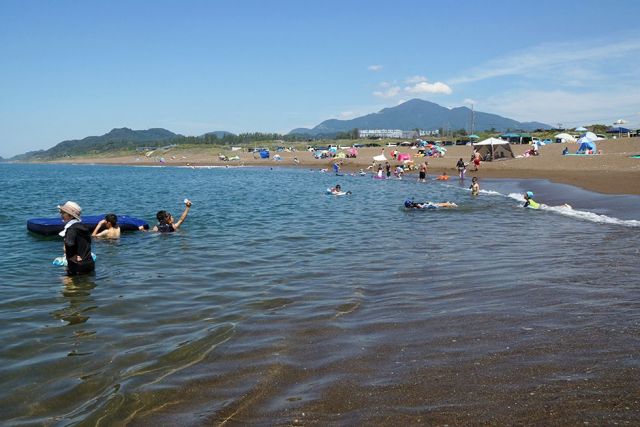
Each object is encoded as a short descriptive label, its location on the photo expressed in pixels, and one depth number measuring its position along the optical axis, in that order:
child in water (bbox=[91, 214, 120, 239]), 14.76
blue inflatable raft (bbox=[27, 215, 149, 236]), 15.82
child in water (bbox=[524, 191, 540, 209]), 21.27
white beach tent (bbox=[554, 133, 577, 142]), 69.56
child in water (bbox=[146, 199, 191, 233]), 16.34
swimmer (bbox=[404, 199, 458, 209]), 22.31
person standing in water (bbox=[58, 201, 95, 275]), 9.44
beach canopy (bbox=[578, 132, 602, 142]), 51.73
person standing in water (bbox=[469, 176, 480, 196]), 27.83
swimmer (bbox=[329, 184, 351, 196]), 31.38
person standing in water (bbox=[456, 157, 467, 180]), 42.32
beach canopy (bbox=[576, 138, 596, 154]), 48.15
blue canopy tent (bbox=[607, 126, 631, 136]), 75.22
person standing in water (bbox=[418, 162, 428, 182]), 42.03
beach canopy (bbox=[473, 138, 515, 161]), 54.03
